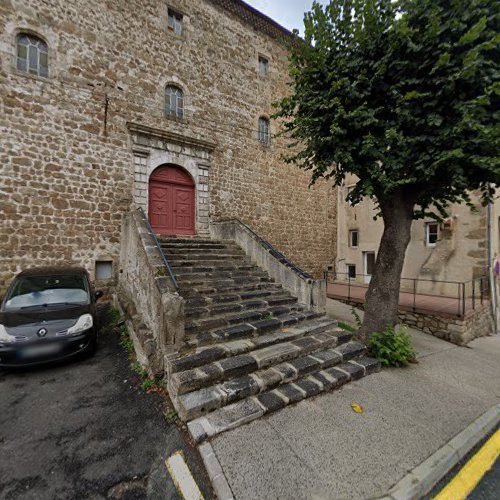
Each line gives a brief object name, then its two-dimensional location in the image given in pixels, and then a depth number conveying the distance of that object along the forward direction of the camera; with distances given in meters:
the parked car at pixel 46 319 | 3.65
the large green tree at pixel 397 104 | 3.52
